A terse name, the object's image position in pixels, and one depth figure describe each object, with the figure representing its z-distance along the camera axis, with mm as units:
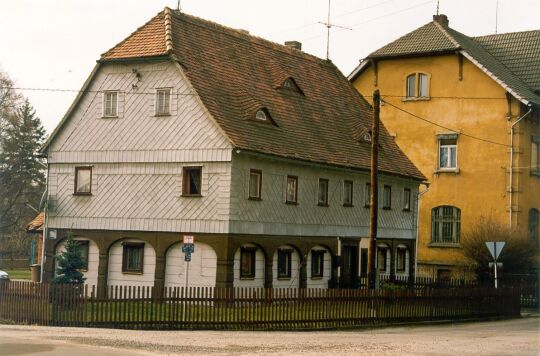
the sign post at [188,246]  28844
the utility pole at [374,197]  29984
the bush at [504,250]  42531
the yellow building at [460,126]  47688
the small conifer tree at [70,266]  30152
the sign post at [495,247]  32656
